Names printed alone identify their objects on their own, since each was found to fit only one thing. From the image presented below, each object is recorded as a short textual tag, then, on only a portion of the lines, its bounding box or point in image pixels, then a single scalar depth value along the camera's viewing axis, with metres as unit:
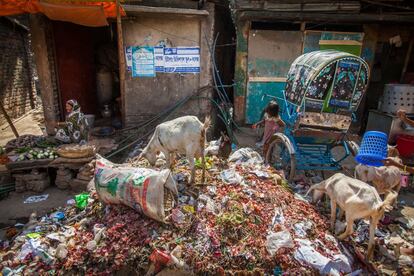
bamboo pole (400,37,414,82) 9.29
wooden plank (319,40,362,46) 9.00
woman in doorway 6.46
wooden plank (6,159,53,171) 6.25
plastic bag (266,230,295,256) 3.95
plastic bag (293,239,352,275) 3.74
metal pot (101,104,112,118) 9.81
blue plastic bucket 4.66
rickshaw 5.35
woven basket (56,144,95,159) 6.16
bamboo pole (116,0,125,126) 6.58
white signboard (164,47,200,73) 8.09
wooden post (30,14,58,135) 7.65
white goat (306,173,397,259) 3.75
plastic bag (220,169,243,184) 5.32
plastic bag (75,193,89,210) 5.13
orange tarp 6.09
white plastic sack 4.14
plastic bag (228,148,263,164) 6.24
